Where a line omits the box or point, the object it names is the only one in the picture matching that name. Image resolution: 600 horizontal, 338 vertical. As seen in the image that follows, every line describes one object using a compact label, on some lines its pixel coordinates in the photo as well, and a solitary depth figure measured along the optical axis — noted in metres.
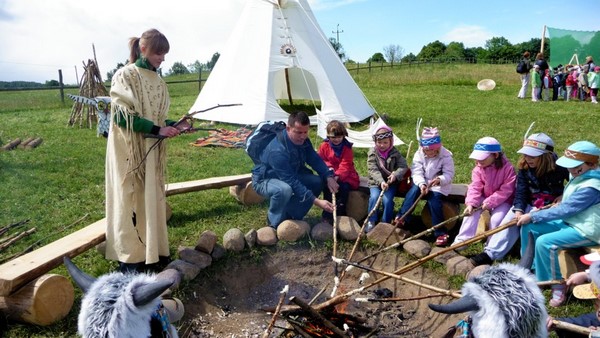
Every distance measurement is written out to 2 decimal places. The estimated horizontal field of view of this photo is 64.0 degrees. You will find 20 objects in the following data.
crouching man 4.16
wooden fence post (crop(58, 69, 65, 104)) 14.85
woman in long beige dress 3.21
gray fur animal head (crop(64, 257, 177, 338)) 1.82
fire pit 3.06
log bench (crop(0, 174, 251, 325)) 2.93
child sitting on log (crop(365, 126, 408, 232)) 4.41
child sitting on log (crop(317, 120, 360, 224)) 4.68
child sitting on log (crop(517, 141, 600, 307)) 3.25
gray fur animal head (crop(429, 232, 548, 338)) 1.93
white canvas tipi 8.77
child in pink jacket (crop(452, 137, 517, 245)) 4.00
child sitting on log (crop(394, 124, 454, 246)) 4.33
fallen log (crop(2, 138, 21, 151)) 7.97
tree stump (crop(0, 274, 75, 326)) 2.95
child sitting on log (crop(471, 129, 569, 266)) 3.79
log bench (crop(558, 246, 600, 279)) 3.31
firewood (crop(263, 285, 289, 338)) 2.41
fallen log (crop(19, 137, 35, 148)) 8.18
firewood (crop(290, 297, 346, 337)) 2.67
